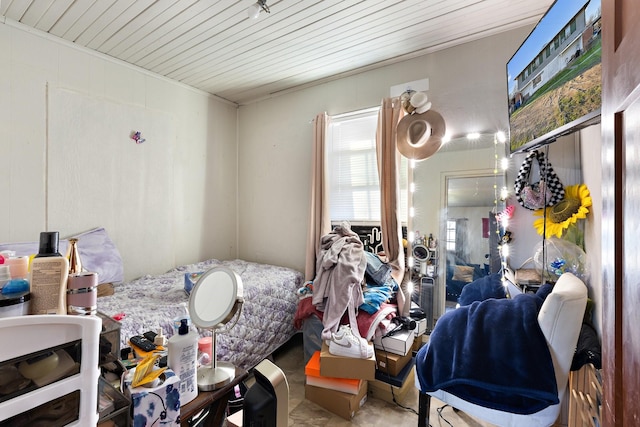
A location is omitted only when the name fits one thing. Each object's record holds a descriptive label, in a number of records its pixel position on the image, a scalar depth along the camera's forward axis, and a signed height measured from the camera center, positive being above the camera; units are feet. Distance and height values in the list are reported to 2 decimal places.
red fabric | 6.47 -2.44
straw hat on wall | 7.50 +2.25
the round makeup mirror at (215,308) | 3.14 -1.07
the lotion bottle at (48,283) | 2.43 -0.60
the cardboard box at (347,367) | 5.72 -3.07
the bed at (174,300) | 5.74 -1.97
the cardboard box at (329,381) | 5.79 -3.45
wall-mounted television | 3.16 +1.88
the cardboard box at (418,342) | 7.20 -3.29
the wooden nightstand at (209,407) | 2.74 -1.93
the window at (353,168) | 9.19 +1.55
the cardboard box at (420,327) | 7.02 -2.83
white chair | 3.75 -1.55
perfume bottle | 3.16 -0.49
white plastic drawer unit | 1.47 -0.89
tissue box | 2.30 -1.55
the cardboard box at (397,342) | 6.28 -2.86
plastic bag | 4.78 -0.80
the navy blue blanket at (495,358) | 3.82 -2.05
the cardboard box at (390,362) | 6.17 -3.22
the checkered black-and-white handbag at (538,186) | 5.40 +0.57
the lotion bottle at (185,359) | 2.74 -1.41
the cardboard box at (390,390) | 6.15 -3.84
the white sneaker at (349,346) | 5.82 -2.72
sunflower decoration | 4.81 +0.07
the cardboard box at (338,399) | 5.68 -3.80
